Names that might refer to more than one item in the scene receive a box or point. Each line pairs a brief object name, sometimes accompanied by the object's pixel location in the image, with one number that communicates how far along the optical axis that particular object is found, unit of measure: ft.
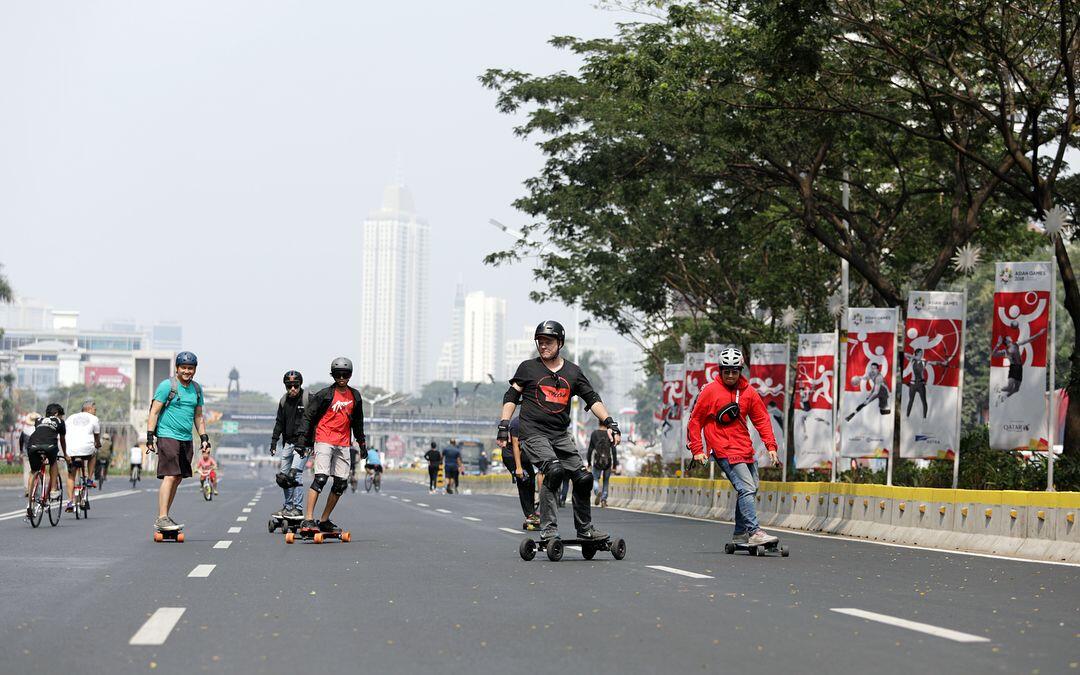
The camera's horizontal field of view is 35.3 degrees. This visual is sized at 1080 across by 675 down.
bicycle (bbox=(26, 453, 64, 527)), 71.00
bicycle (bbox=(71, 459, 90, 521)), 81.10
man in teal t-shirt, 58.94
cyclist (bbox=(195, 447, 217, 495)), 122.76
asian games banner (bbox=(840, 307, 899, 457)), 82.23
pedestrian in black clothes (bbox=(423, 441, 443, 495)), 185.16
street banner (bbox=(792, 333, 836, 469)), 93.86
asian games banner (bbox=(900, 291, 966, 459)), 75.15
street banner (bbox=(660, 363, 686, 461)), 129.90
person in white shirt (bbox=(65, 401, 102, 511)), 83.15
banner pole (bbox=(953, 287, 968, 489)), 73.52
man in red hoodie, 53.67
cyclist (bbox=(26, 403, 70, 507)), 71.92
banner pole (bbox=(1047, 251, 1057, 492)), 64.59
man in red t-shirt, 59.11
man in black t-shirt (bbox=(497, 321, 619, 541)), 48.14
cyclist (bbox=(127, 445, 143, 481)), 198.70
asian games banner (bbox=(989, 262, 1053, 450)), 66.74
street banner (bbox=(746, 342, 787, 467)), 106.93
